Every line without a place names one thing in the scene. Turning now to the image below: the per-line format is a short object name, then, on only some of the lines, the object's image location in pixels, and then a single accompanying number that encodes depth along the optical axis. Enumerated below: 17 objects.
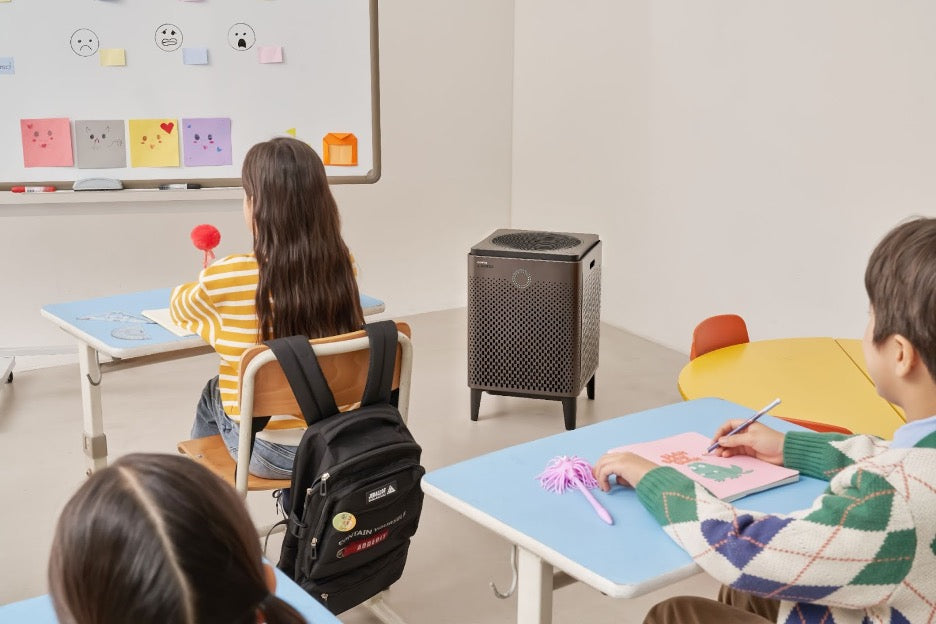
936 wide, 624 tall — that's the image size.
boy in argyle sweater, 1.21
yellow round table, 2.18
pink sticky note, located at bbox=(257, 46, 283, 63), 4.35
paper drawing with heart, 4.13
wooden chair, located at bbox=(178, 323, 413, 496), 1.99
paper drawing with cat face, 4.04
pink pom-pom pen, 1.55
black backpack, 1.94
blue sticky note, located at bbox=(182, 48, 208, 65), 4.19
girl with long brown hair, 2.23
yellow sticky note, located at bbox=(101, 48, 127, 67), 4.04
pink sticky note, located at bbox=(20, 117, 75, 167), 3.96
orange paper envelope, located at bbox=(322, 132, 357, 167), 4.52
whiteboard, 3.96
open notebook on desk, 2.51
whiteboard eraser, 4.07
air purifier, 3.58
